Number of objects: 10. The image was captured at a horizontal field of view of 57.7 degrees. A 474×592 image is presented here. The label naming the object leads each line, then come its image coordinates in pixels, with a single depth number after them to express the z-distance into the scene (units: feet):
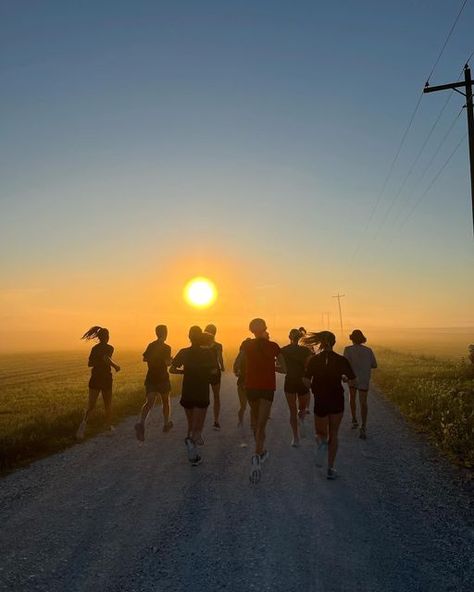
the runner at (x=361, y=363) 35.01
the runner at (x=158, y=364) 34.14
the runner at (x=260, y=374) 25.98
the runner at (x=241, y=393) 36.35
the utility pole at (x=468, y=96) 53.26
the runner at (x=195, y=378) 27.91
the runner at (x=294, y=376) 31.09
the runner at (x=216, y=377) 36.27
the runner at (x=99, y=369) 35.42
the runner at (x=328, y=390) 24.57
